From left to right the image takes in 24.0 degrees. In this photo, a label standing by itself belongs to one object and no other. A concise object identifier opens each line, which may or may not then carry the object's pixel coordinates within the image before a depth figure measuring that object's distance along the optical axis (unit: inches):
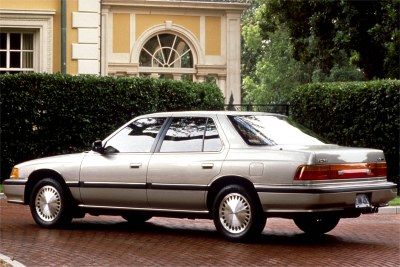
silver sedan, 442.0
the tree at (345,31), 1113.4
